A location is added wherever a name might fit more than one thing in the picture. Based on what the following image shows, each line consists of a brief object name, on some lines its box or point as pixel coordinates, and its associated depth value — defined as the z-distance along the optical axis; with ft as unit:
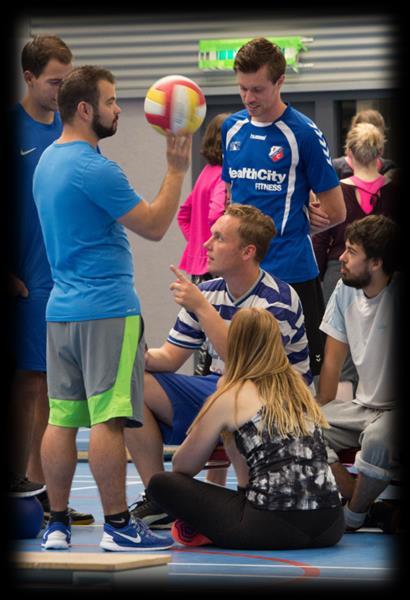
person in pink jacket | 53.93
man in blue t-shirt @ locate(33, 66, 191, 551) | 33.45
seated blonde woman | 33.37
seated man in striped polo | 37.37
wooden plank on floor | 27.78
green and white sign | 77.30
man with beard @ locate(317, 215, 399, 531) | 38.32
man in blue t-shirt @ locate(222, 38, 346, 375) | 39.78
